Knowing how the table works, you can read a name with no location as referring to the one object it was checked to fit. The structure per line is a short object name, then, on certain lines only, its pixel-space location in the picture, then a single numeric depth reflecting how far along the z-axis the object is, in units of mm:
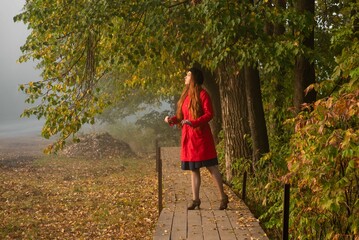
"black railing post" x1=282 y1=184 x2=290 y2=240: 5599
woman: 8305
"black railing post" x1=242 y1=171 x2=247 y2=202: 9828
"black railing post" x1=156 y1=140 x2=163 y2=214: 9102
